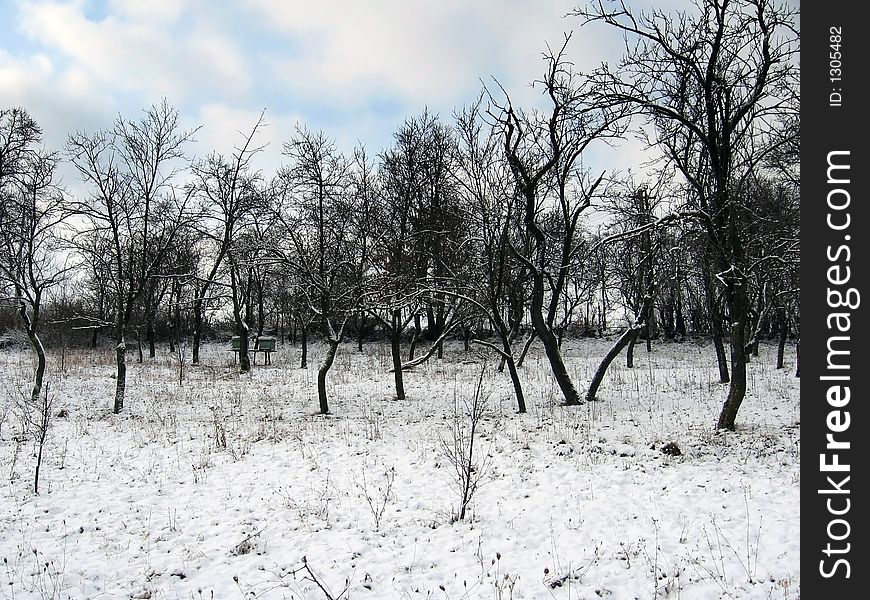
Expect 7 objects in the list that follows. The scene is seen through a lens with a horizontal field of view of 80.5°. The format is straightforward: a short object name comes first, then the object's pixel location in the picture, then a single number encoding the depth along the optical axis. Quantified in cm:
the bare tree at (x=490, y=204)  1241
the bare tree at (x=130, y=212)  1332
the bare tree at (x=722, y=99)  831
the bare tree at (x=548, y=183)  1170
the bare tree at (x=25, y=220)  1308
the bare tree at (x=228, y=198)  1728
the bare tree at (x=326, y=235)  1406
